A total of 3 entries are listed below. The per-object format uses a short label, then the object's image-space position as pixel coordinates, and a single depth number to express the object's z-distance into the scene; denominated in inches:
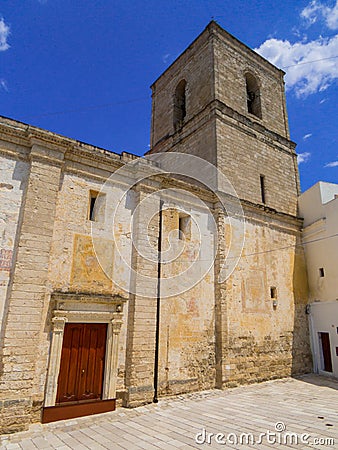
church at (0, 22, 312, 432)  257.0
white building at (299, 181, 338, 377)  458.0
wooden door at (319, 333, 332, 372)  457.1
